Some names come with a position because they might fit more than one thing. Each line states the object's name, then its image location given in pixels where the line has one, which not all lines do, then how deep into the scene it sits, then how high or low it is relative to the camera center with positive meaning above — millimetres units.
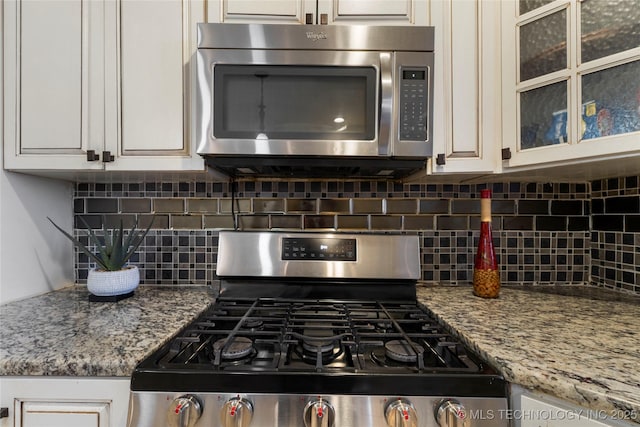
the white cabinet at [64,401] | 712 -416
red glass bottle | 1176 -167
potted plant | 1119 -201
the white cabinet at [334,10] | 1087 +707
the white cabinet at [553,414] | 554 -368
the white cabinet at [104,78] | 1089 +474
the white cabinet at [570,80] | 870 +409
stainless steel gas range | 659 -346
